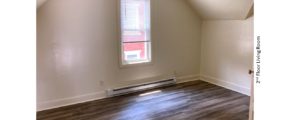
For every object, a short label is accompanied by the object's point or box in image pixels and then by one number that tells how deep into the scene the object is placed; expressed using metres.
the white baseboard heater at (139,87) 4.09
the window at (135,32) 4.12
